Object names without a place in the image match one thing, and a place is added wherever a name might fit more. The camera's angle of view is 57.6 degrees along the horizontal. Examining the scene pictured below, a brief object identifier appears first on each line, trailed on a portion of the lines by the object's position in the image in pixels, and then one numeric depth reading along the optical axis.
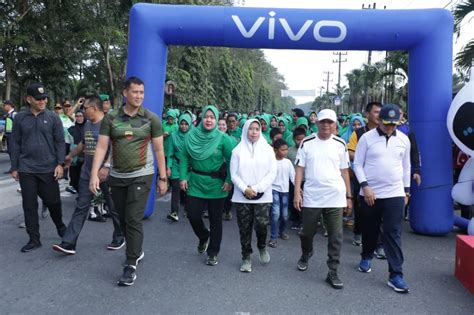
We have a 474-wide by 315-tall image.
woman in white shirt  4.40
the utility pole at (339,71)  54.07
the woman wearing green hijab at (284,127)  8.16
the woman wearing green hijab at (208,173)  4.59
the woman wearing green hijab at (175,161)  6.71
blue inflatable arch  5.80
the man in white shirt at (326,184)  4.17
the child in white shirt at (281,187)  5.67
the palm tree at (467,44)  8.35
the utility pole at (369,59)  32.06
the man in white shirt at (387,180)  4.09
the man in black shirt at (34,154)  4.88
